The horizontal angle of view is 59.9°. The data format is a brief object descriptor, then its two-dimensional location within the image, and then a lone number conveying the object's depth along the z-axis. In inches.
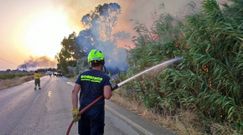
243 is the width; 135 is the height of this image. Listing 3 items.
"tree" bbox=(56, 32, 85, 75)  1496.9
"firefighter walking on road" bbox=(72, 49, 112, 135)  116.2
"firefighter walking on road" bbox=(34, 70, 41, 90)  655.9
